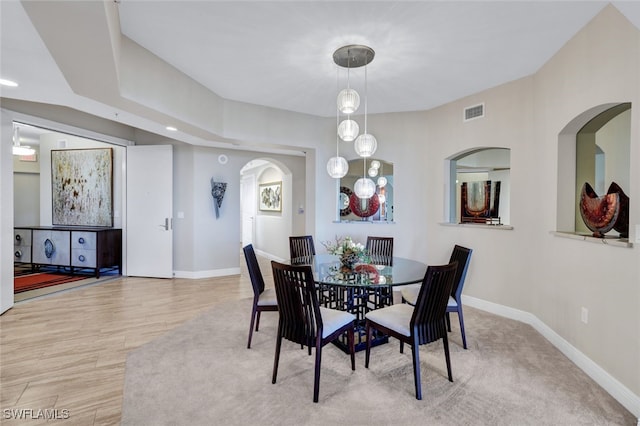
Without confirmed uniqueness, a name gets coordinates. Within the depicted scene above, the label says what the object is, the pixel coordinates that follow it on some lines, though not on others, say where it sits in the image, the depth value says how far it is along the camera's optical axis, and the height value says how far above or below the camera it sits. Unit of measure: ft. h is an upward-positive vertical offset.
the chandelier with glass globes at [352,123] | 8.96 +2.63
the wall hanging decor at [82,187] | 19.08 +1.22
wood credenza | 17.58 -2.35
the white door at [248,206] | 30.14 +0.22
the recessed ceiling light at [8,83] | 9.03 +3.59
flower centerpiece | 9.68 -1.38
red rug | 15.69 -4.00
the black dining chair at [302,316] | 7.02 -2.54
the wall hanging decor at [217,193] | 18.58 +0.89
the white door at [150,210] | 17.65 -0.14
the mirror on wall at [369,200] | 16.67 +0.50
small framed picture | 24.50 +0.98
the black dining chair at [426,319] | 6.99 -2.64
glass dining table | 8.26 -1.88
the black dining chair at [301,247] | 12.97 -1.61
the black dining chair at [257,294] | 9.47 -2.71
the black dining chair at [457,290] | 9.31 -2.59
